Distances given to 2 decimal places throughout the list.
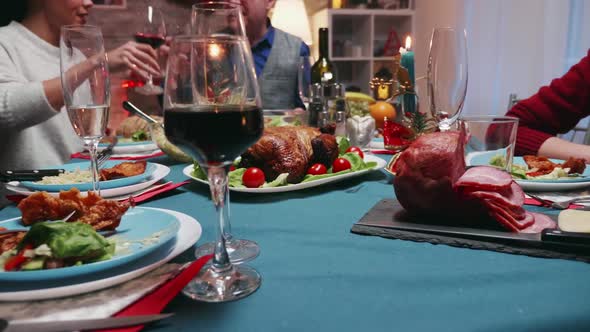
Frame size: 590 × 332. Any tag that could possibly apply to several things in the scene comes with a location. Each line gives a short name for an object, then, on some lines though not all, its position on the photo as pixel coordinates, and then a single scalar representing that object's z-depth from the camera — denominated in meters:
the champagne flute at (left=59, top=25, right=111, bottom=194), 0.81
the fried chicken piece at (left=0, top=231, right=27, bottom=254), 0.54
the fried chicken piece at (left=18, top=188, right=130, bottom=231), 0.62
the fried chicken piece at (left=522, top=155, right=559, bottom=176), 0.96
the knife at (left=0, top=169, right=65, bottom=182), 0.95
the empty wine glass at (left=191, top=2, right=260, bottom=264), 0.60
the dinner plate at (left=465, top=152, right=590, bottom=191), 0.85
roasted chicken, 1.02
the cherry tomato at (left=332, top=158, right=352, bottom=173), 1.09
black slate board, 0.57
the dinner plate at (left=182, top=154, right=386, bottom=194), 0.93
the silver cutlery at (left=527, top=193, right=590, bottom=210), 0.77
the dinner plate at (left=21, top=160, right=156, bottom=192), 0.90
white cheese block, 0.58
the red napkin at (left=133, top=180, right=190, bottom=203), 0.90
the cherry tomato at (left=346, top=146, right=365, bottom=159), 1.19
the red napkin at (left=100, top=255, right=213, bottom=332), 0.43
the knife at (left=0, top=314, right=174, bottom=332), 0.39
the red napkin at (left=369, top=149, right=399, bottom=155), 1.50
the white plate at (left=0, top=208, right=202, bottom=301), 0.44
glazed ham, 0.64
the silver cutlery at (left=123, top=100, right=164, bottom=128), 1.14
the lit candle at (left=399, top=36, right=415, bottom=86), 1.33
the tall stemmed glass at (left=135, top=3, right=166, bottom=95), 1.55
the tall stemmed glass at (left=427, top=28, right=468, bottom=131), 0.90
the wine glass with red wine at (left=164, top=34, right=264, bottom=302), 0.50
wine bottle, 2.43
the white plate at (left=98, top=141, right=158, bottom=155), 1.58
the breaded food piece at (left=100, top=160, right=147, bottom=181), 1.01
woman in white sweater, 1.58
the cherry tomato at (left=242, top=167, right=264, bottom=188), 0.97
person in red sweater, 1.67
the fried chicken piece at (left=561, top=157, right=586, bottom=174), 0.94
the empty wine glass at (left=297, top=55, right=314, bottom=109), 1.77
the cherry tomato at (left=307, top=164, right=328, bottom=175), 1.08
